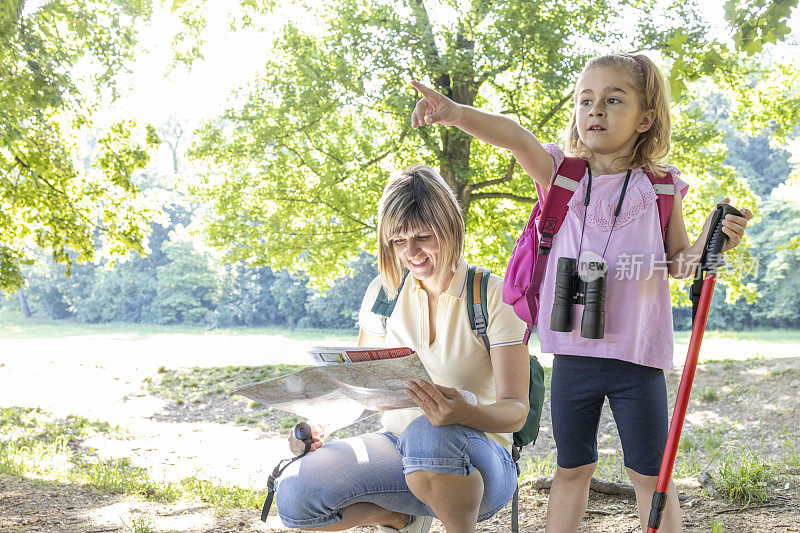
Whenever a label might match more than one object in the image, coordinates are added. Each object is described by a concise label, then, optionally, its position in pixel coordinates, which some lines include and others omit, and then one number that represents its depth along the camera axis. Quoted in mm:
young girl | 2148
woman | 2088
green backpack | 2293
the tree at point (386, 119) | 9430
